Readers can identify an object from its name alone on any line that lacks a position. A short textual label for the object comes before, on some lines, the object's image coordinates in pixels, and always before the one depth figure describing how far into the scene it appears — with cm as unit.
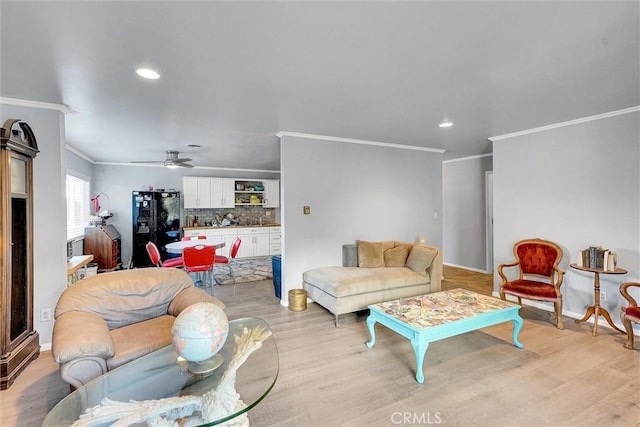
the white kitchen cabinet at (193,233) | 708
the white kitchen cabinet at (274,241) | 812
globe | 163
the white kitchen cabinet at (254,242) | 772
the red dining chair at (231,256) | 507
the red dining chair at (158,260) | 466
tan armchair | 180
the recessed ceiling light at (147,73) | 222
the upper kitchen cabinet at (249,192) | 807
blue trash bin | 430
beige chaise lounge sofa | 354
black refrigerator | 646
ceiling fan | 502
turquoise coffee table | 242
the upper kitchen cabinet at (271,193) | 830
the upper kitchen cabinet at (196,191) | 729
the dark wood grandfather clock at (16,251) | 237
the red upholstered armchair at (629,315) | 270
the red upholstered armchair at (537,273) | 333
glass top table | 144
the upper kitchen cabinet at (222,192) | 759
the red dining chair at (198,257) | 432
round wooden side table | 310
